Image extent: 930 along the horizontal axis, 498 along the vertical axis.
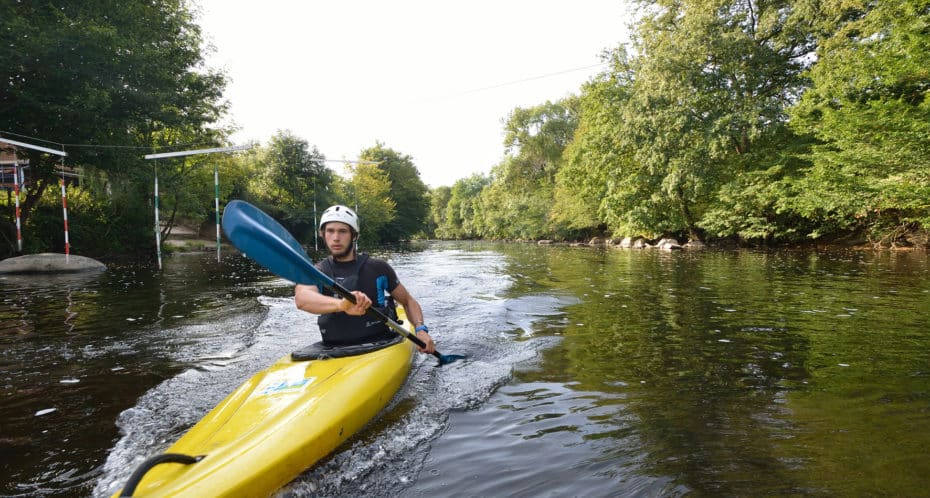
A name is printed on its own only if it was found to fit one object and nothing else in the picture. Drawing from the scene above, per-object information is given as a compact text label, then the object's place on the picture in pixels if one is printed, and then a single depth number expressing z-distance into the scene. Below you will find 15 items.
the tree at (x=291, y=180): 33.26
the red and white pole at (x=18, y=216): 13.12
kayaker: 3.69
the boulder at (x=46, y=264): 13.36
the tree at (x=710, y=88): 18.97
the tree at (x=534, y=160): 42.28
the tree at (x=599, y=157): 25.41
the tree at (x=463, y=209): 76.12
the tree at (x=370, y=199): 39.94
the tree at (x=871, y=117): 12.45
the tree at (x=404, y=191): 51.09
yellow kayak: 1.99
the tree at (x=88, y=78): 11.82
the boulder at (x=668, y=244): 23.00
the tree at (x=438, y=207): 93.25
